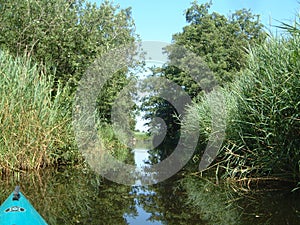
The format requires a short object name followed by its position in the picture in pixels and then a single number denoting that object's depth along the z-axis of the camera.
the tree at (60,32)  10.95
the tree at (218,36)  27.05
